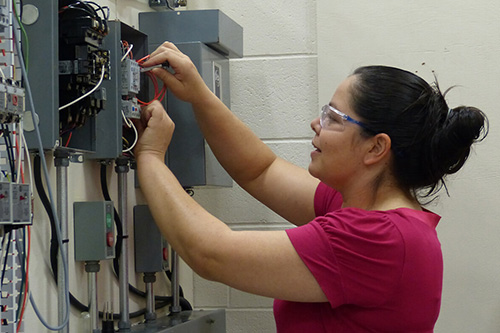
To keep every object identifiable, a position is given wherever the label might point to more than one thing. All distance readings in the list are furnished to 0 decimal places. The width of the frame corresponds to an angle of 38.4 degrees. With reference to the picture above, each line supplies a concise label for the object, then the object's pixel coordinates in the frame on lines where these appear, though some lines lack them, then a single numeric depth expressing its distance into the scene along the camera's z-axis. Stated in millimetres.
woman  1523
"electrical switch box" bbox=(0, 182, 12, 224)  1388
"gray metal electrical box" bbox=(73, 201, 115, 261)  1871
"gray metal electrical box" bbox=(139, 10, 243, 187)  2240
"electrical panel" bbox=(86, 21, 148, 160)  1827
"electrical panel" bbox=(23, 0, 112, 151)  1612
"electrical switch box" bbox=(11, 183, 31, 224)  1423
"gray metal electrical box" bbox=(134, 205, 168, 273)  2232
